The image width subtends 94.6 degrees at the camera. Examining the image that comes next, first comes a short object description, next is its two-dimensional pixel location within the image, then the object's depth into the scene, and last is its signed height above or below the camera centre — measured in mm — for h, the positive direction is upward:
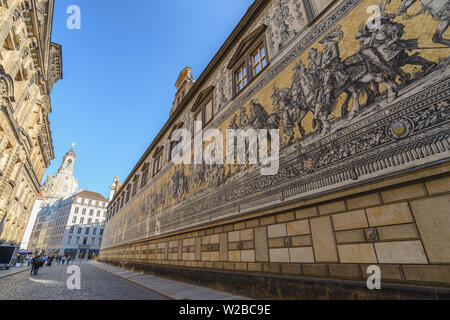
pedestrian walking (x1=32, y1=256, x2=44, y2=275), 12588 -884
